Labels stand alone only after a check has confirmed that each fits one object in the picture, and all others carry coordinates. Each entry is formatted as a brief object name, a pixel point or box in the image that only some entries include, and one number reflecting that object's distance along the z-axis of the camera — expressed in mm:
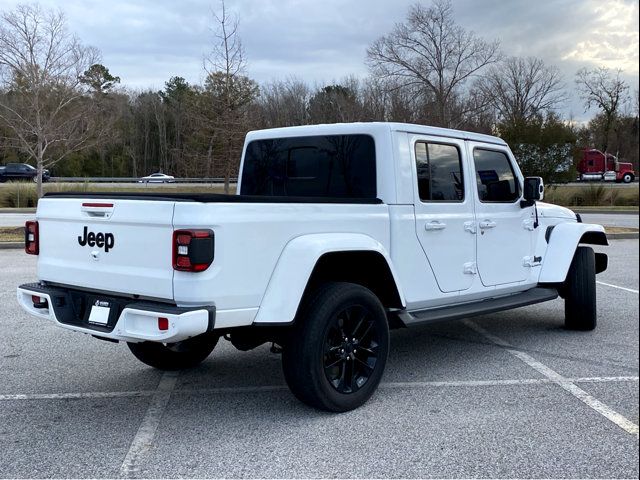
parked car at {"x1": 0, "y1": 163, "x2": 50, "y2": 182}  43500
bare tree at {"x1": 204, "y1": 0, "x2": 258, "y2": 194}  18062
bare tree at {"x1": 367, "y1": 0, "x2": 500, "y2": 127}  24797
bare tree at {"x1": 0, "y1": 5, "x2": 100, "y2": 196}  16656
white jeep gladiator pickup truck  3555
